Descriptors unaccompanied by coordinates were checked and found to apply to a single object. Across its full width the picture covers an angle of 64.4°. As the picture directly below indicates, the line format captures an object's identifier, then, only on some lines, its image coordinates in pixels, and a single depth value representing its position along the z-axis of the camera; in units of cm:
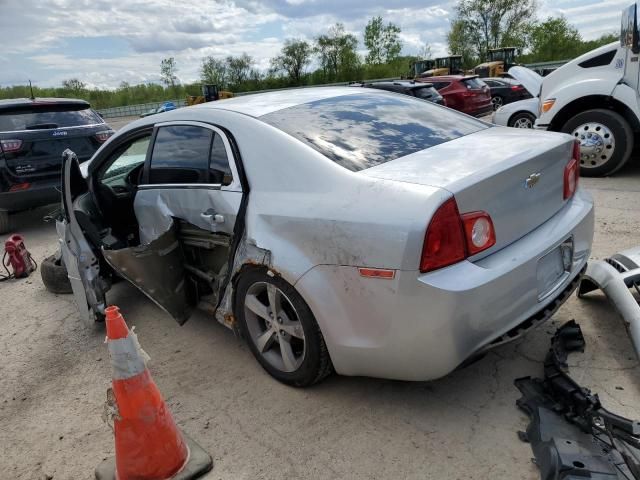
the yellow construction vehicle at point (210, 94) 3321
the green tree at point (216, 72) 6519
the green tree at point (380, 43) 6619
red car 1560
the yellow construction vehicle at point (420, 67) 3341
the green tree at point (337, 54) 6594
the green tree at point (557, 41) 5519
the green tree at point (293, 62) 6531
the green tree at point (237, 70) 6494
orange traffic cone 219
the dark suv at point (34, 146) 638
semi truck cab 628
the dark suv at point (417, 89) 1364
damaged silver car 214
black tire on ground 463
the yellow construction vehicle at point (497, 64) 2856
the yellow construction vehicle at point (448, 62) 3541
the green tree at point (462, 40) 6038
